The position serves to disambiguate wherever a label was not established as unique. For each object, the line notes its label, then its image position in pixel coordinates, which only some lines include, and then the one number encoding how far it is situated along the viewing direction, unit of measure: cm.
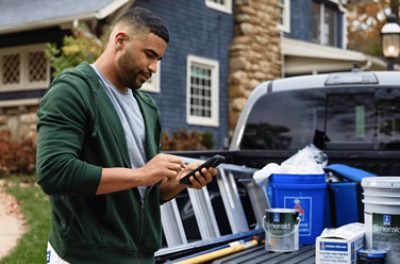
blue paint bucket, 412
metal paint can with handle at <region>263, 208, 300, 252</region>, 361
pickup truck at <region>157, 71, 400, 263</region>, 431
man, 210
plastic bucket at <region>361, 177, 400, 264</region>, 318
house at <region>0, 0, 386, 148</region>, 1376
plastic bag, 420
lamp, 1220
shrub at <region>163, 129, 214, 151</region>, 1392
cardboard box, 308
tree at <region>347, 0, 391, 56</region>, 2991
